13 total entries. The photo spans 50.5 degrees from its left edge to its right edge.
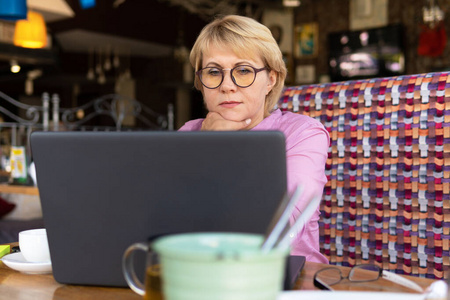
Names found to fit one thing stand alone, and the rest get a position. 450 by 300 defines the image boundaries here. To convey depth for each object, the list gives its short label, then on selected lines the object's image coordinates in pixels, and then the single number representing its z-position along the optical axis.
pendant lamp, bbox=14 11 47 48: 3.63
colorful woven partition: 1.36
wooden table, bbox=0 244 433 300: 0.66
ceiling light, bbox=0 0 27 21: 2.60
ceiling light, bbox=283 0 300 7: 5.03
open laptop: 0.56
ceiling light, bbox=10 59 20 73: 6.95
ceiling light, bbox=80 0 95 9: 3.23
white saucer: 0.78
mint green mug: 0.38
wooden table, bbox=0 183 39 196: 2.37
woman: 1.29
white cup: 0.81
